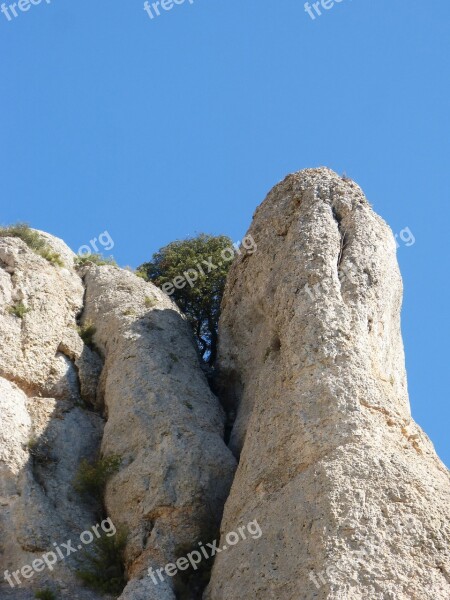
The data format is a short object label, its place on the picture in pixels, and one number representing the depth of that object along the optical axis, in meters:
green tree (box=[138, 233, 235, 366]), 28.38
